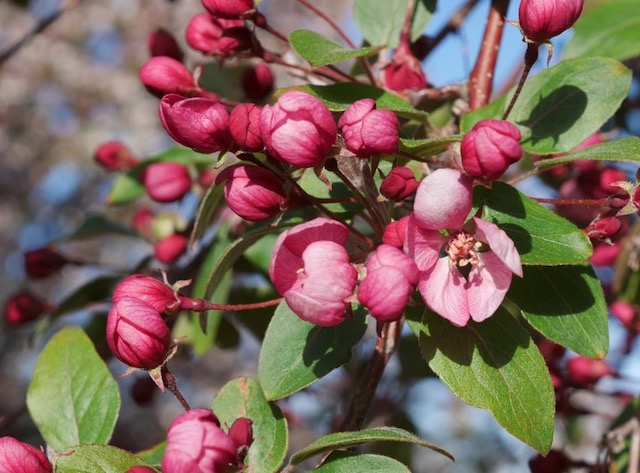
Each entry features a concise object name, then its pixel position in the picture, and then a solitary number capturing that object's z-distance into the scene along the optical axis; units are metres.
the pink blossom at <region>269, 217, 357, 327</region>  0.30
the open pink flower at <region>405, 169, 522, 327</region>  0.30
